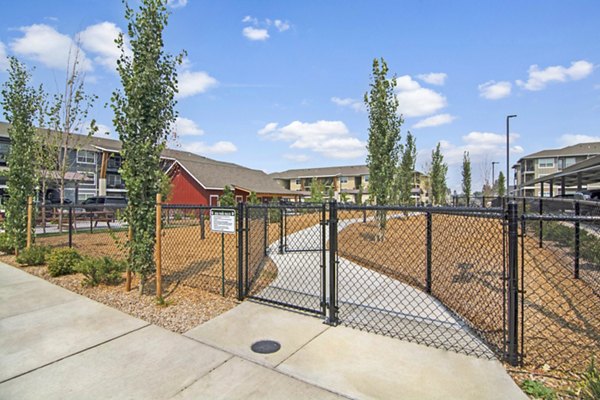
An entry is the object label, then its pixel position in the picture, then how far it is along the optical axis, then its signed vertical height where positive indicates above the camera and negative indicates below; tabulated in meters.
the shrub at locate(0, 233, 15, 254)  8.56 -1.26
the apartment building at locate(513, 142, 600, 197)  50.49 +6.57
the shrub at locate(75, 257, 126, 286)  5.73 -1.32
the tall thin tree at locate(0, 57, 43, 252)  8.12 +1.10
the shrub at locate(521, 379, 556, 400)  2.51 -1.52
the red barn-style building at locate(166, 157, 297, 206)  26.91 +1.40
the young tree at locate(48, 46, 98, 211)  14.09 +3.40
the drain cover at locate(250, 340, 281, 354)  3.32 -1.57
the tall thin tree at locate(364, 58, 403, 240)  10.57 +2.13
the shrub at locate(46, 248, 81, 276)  6.49 -1.31
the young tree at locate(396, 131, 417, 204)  16.88 +1.58
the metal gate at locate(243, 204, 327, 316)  4.65 -1.48
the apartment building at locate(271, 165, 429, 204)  55.41 +3.71
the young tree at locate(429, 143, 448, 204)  23.72 +1.65
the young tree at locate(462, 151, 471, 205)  26.64 +2.00
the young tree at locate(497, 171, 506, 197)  38.40 +1.94
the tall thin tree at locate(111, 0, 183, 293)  4.79 +1.22
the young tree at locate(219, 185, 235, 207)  17.03 -0.03
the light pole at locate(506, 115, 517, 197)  23.52 +3.91
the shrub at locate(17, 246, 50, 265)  7.45 -1.37
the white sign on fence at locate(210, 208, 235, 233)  4.82 -0.33
